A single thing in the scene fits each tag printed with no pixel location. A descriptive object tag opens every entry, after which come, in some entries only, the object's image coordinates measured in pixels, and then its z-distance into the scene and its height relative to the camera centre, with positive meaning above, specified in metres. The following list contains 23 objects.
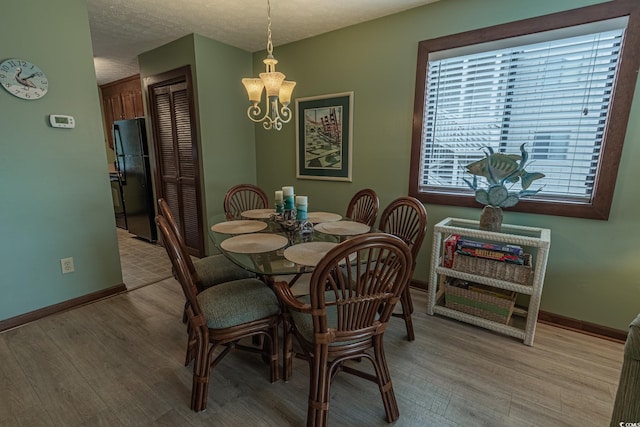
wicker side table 1.87 -0.81
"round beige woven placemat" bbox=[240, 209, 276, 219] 2.32 -0.47
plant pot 2.09 -0.42
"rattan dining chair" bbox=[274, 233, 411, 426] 1.09 -0.66
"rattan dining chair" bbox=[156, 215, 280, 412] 1.34 -0.78
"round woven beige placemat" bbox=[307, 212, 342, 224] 2.23 -0.47
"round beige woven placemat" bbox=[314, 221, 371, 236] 1.91 -0.48
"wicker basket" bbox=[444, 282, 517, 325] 2.05 -1.02
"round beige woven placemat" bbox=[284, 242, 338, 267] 1.41 -0.49
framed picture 2.92 +0.19
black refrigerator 3.82 -0.28
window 1.86 +0.37
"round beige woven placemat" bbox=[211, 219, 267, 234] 1.95 -0.49
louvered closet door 3.30 -0.07
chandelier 1.79 +0.41
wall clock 1.94 +0.48
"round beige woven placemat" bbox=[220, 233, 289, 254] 1.59 -0.49
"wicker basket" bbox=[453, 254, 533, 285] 1.95 -0.75
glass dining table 1.39 -0.49
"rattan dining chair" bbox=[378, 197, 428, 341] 1.88 -0.47
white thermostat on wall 2.16 +0.23
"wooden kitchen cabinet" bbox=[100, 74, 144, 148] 4.40 +0.81
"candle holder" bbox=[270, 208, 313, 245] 1.83 -0.45
